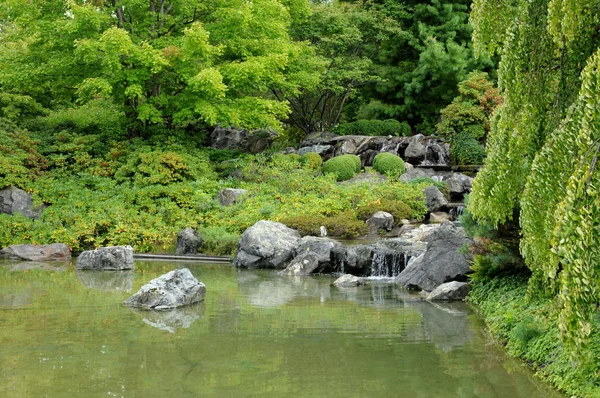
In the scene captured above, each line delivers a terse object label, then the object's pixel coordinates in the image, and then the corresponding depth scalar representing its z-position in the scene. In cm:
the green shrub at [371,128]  3017
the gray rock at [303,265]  1452
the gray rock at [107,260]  1496
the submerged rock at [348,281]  1310
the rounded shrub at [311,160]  2431
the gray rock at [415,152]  2672
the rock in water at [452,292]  1120
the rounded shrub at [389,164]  2400
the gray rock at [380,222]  1873
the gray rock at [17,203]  1889
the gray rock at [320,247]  1459
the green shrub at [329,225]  1739
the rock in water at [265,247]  1535
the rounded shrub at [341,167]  2398
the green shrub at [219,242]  1677
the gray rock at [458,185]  2266
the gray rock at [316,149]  2742
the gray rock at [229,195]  1978
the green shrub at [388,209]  1939
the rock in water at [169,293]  1058
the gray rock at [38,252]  1633
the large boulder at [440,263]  1185
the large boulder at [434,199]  2073
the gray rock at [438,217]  1995
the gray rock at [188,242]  1695
